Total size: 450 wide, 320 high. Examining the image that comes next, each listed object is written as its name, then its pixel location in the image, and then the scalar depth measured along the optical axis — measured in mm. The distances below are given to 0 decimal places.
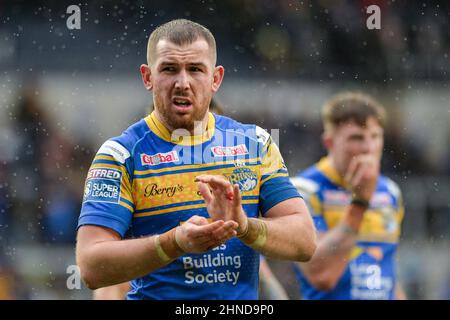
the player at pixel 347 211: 10812
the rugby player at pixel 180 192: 6609
